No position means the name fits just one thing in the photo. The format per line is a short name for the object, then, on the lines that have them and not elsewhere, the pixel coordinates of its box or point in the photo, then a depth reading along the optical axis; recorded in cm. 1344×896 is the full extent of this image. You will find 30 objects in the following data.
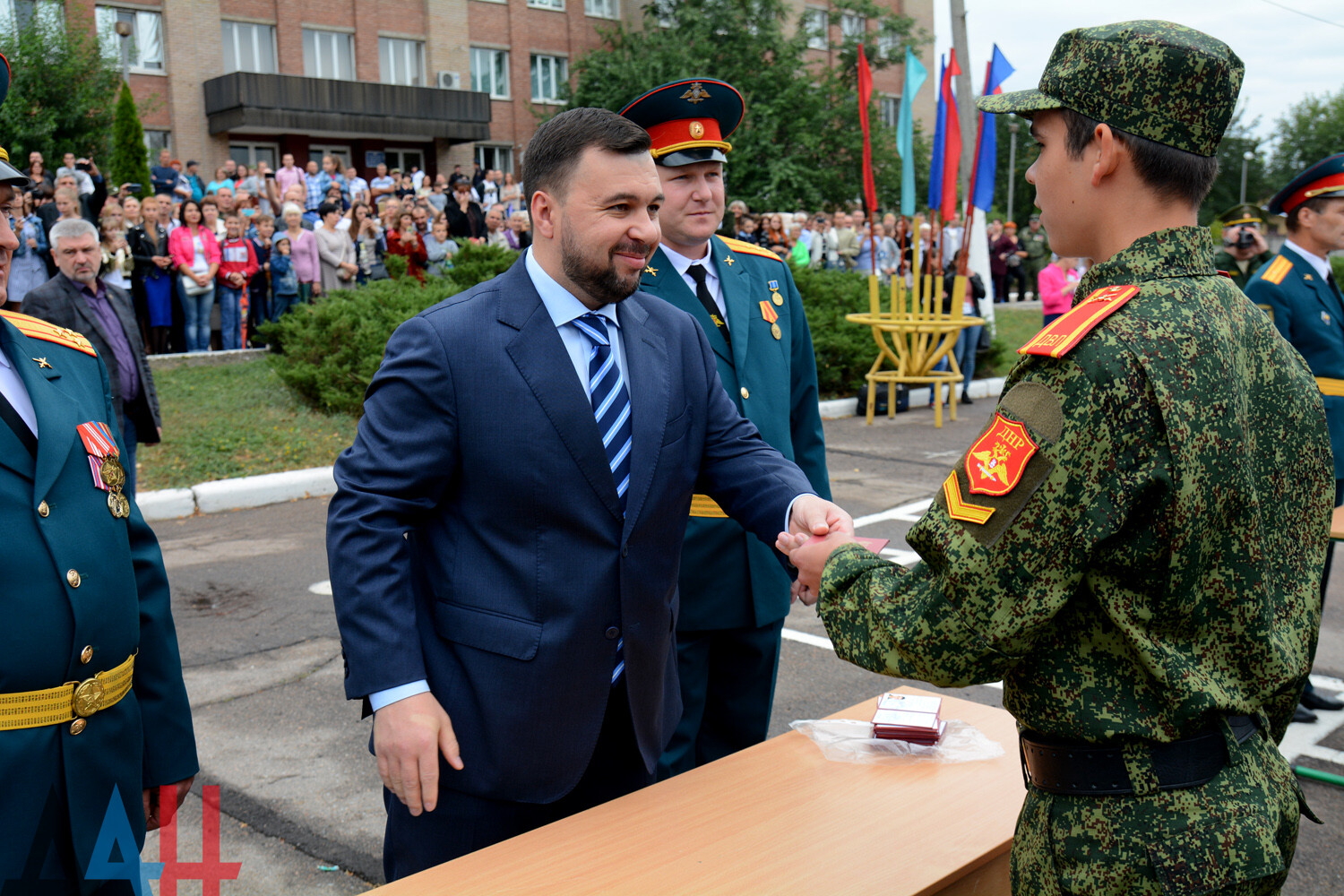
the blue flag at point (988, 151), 1145
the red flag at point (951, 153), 1143
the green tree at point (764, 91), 3109
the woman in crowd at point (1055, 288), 1322
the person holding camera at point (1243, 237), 727
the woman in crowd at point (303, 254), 1457
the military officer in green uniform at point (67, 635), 203
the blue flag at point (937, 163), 1151
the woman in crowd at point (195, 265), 1335
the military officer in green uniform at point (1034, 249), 2648
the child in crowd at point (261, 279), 1454
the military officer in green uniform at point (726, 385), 318
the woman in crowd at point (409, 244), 1466
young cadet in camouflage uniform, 159
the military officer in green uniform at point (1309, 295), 509
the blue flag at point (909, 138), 1150
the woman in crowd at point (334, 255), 1482
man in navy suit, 220
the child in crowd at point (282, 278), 1435
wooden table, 204
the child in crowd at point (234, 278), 1393
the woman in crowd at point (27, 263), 1134
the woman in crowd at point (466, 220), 1744
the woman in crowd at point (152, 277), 1296
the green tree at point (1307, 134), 7100
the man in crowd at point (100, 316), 636
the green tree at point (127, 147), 2236
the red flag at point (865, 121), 1107
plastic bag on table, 263
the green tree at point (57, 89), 2236
